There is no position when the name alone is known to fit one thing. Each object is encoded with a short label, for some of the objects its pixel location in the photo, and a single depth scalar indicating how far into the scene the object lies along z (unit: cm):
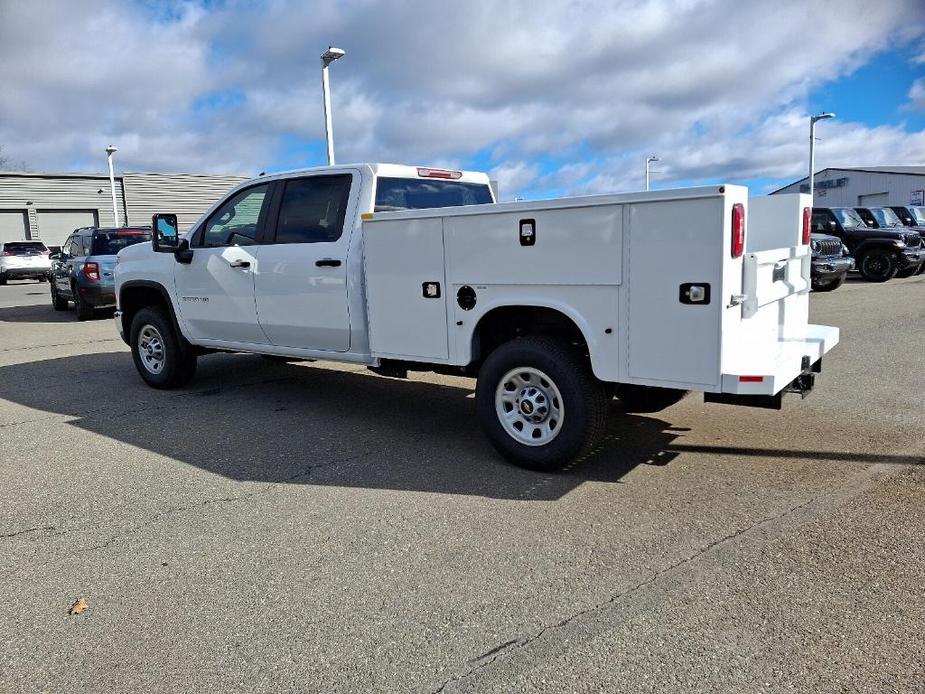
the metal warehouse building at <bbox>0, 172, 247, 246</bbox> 4059
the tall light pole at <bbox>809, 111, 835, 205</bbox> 3584
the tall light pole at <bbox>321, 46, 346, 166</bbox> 1565
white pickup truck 407
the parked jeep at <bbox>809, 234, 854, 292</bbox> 1557
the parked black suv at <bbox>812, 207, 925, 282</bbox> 1872
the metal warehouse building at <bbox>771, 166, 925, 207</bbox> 4603
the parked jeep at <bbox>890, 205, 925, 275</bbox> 2397
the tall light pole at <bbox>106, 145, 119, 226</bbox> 3606
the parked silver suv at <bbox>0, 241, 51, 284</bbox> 2856
